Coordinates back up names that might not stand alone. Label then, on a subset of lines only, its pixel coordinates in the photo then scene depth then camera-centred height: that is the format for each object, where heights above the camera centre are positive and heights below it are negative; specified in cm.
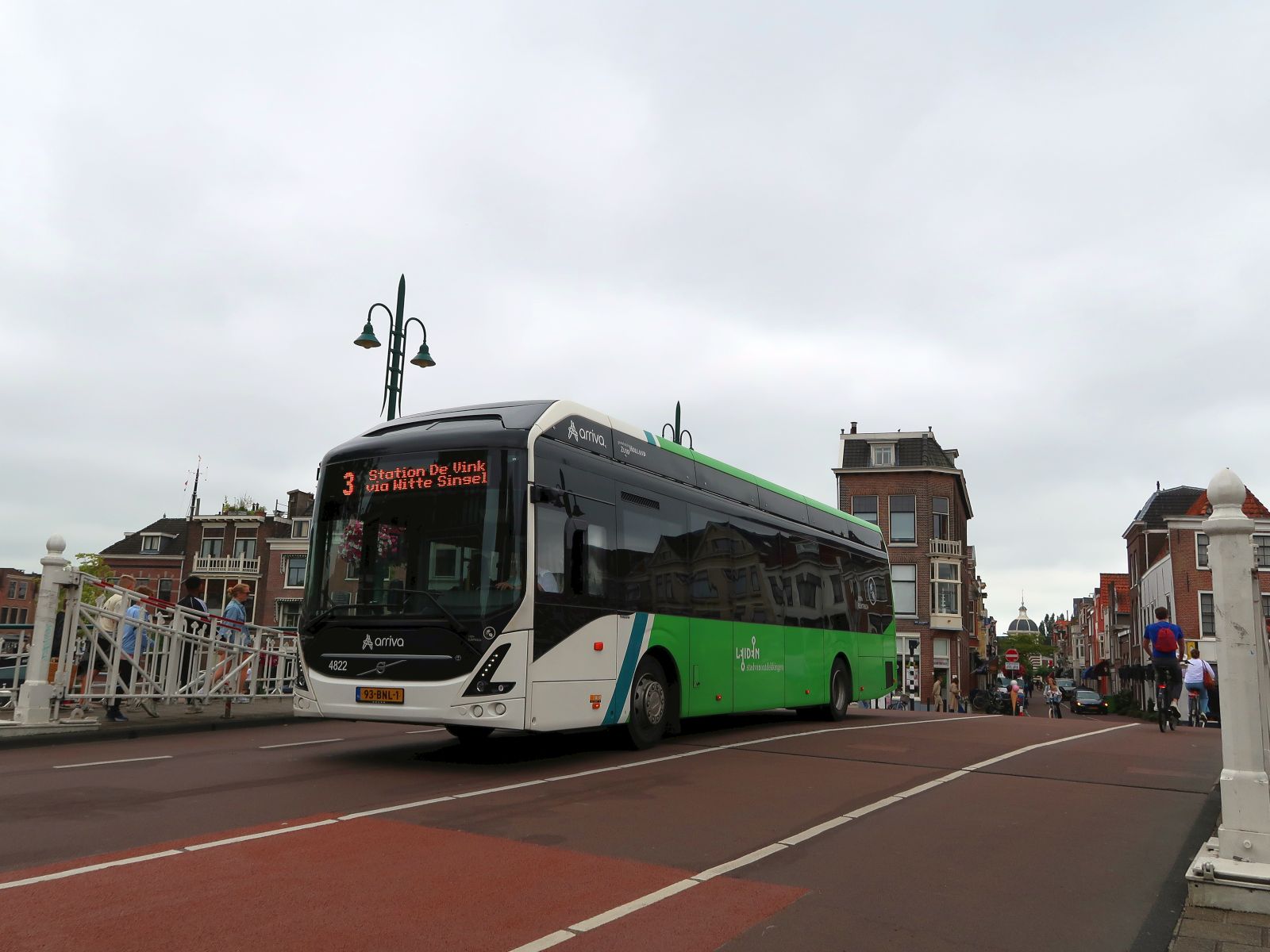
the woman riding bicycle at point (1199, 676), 1656 -30
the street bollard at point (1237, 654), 467 +2
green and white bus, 870 +61
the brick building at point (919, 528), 4731 +611
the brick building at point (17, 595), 7650 +284
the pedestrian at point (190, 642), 1333 -9
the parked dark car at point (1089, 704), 5841 -283
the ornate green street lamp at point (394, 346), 1667 +500
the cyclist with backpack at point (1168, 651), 1424 +10
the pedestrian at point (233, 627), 1407 +13
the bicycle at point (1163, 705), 1441 -69
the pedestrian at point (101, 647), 1177 -16
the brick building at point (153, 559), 6738 +515
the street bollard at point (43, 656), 1117 -28
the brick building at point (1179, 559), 4822 +518
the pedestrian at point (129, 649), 1225 -19
